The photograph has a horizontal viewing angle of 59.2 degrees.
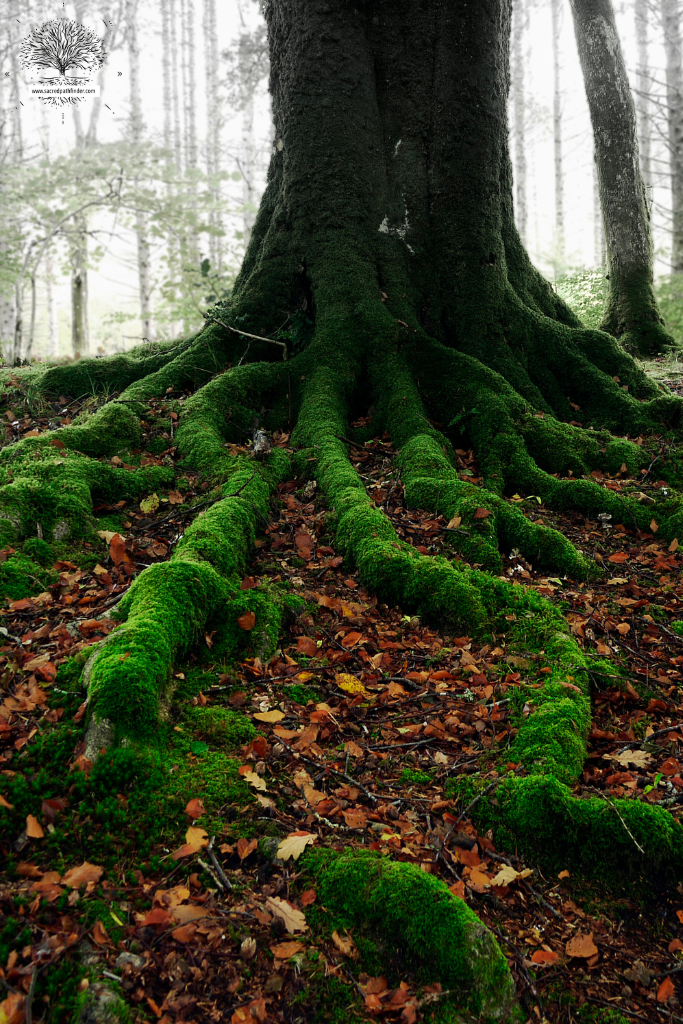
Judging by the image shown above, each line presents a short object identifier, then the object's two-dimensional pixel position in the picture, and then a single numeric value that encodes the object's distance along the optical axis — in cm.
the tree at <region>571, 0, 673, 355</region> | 988
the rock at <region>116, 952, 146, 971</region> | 180
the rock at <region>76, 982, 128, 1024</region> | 168
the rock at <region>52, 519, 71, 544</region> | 373
